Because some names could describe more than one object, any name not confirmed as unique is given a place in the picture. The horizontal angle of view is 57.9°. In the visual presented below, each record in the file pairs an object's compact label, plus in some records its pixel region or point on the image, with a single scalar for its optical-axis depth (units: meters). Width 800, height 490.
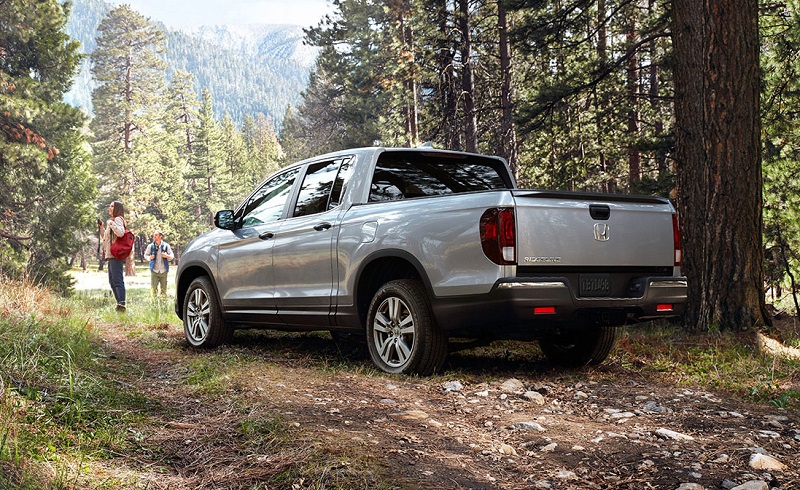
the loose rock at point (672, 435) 4.11
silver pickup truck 5.18
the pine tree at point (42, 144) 23.02
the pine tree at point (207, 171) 69.88
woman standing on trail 12.70
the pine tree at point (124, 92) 62.72
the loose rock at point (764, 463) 3.56
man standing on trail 16.61
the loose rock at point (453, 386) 5.47
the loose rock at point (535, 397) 5.21
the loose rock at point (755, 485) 3.23
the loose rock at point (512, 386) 5.55
